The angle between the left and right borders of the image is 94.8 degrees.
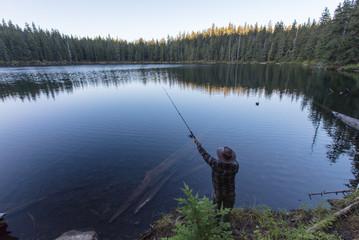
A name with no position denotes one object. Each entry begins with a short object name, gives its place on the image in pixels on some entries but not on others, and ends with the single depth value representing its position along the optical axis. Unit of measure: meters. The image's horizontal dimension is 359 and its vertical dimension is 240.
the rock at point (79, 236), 4.95
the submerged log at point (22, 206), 6.37
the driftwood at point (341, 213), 4.24
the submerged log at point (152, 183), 6.57
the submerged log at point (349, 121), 13.59
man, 4.00
